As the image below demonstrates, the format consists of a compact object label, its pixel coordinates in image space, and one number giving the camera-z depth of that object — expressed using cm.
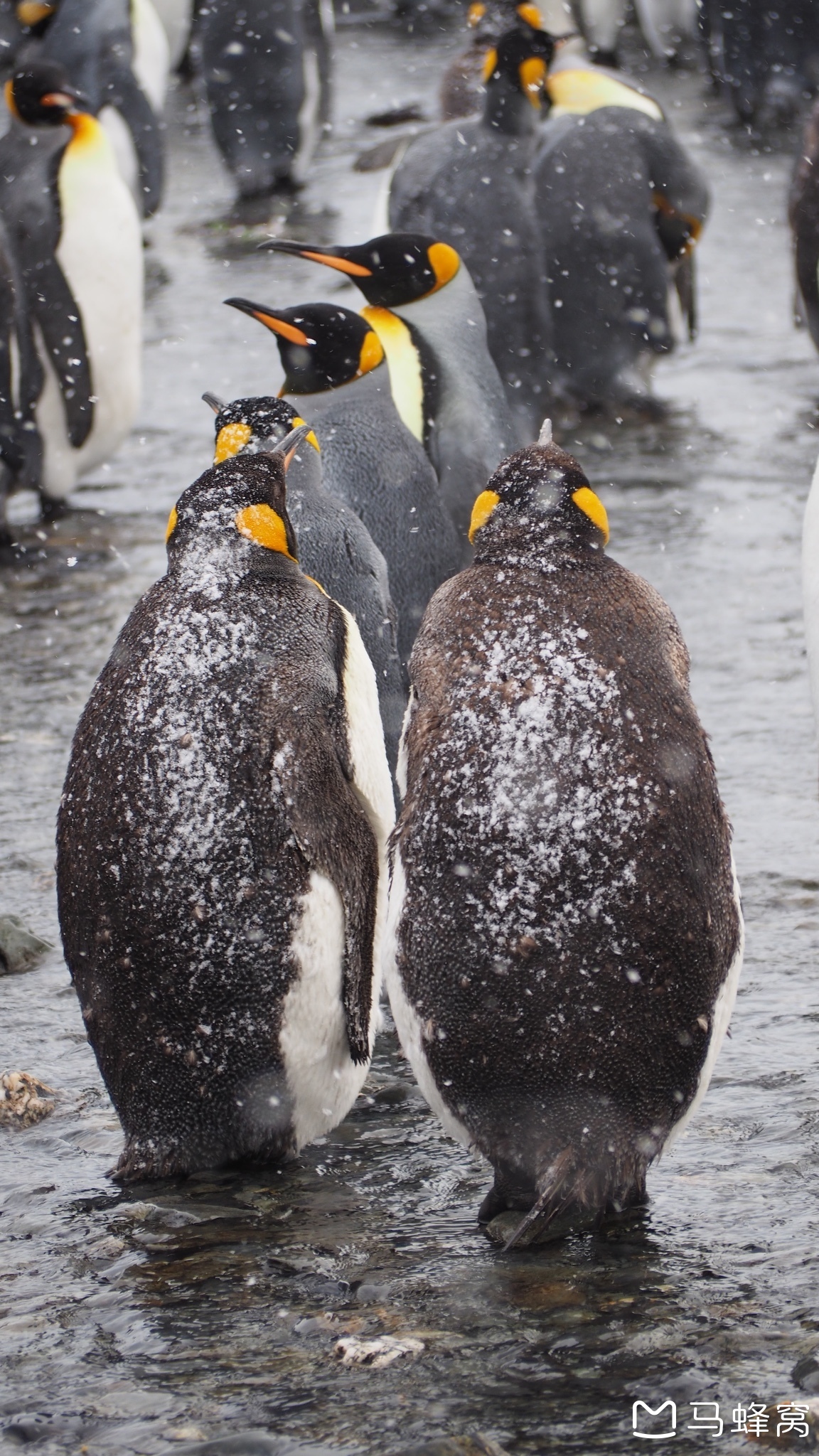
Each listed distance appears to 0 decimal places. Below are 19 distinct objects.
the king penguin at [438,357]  904
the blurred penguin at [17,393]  1305
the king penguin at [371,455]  770
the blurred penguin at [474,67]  1772
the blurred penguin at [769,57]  2428
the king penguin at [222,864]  533
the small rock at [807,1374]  410
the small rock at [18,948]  705
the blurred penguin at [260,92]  2239
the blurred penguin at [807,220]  1408
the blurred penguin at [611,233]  1516
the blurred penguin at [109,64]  2050
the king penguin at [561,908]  493
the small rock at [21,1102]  582
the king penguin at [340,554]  671
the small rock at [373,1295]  465
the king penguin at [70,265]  1355
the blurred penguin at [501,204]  1408
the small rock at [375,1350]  434
